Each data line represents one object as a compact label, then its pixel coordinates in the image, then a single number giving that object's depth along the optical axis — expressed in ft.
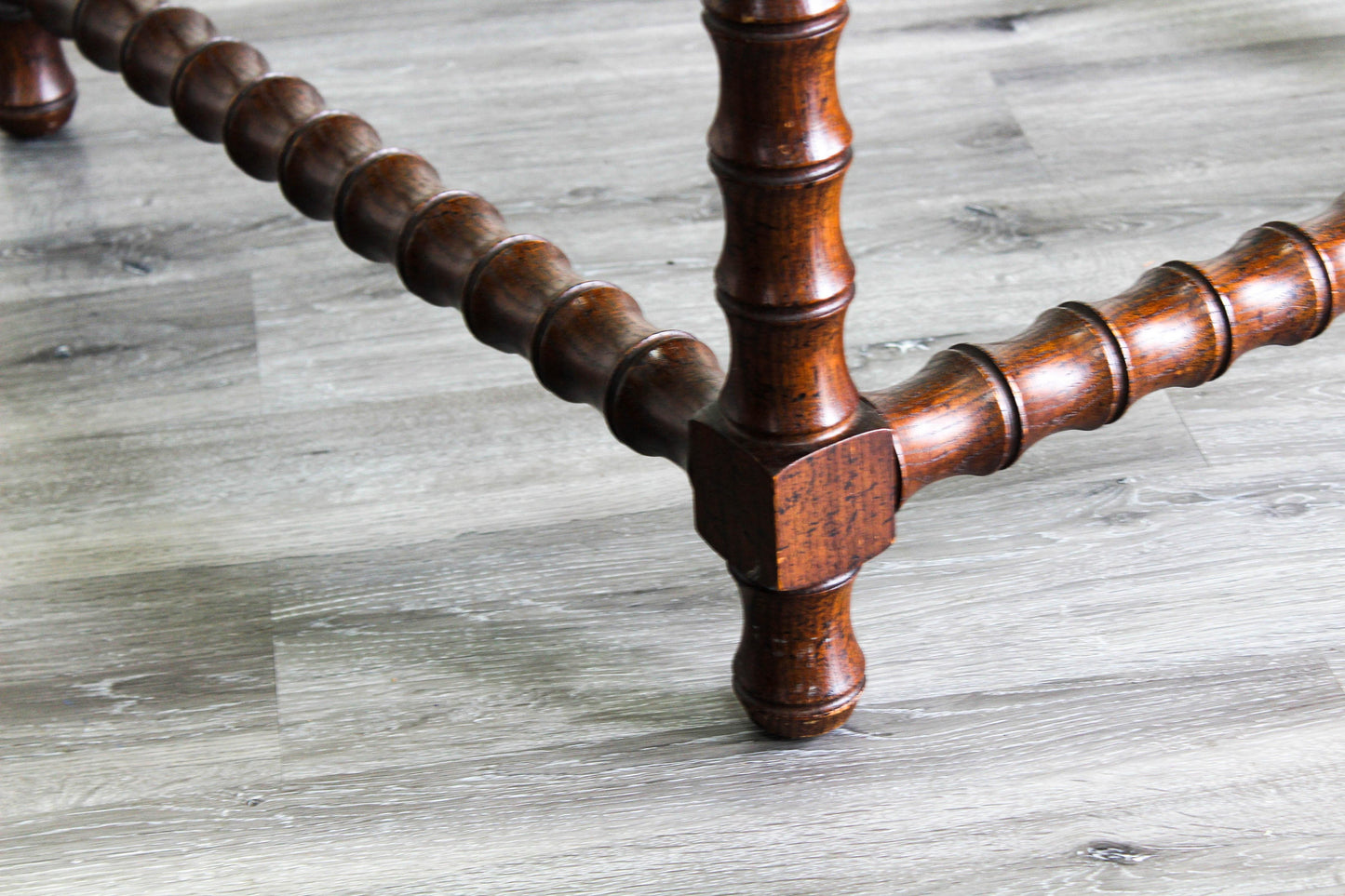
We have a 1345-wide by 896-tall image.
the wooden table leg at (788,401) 5.37
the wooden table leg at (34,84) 7.59
